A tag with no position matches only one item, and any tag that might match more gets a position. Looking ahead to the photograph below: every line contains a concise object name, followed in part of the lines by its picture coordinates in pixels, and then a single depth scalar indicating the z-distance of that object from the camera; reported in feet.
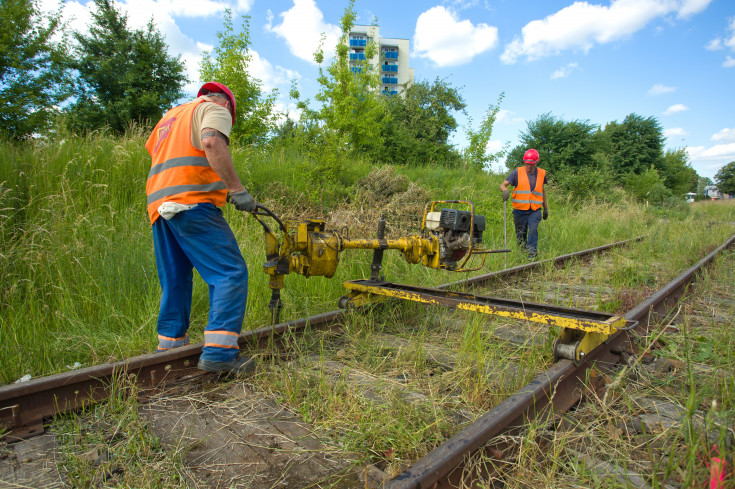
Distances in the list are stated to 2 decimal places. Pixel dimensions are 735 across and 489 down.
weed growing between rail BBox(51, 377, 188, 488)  5.62
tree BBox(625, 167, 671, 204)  74.90
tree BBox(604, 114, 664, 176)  104.88
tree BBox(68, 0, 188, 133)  59.00
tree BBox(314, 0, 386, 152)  28.14
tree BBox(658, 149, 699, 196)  109.91
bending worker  8.88
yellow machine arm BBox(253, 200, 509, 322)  10.02
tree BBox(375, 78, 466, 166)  52.54
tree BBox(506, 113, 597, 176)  56.08
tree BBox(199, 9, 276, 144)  32.53
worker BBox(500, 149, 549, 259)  26.53
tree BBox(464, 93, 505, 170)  44.32
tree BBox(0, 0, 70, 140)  28.04
